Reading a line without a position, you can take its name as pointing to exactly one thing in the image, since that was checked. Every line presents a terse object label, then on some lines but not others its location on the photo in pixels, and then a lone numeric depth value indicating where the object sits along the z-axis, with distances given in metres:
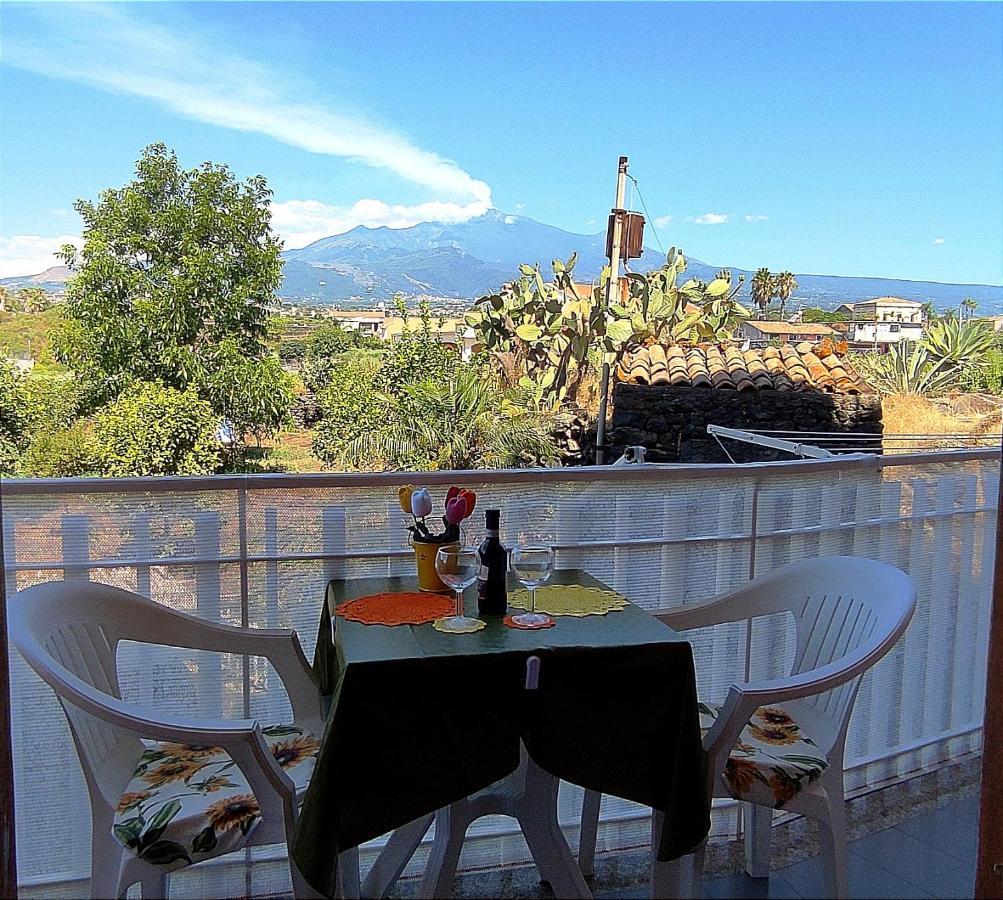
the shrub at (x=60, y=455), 9.30
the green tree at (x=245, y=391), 9.98
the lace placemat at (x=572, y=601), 1.82
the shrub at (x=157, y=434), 9.40
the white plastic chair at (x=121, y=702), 1.45
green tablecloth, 1.49
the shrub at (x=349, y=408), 9.70
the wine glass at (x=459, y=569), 1.76
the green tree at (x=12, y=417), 9.16
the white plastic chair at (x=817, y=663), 1.67
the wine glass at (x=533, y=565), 1.80
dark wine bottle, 1.79
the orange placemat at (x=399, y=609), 1.75
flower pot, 1.91
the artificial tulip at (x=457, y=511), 1.86
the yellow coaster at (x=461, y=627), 1.67
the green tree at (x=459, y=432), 9.27
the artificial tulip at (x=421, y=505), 1.89
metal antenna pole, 8.18
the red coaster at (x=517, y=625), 1.69
